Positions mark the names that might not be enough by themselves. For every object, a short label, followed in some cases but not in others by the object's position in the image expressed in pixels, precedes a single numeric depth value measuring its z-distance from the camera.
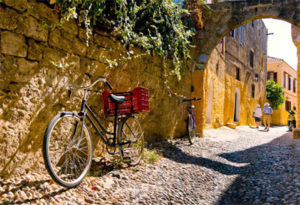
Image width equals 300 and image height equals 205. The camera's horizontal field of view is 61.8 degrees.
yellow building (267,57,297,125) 24.30
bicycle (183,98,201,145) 5.68
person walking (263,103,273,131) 12.34
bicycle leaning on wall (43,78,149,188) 2.36
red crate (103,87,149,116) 3.34
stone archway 5.91
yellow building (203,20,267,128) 10.88
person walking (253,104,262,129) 13.99
